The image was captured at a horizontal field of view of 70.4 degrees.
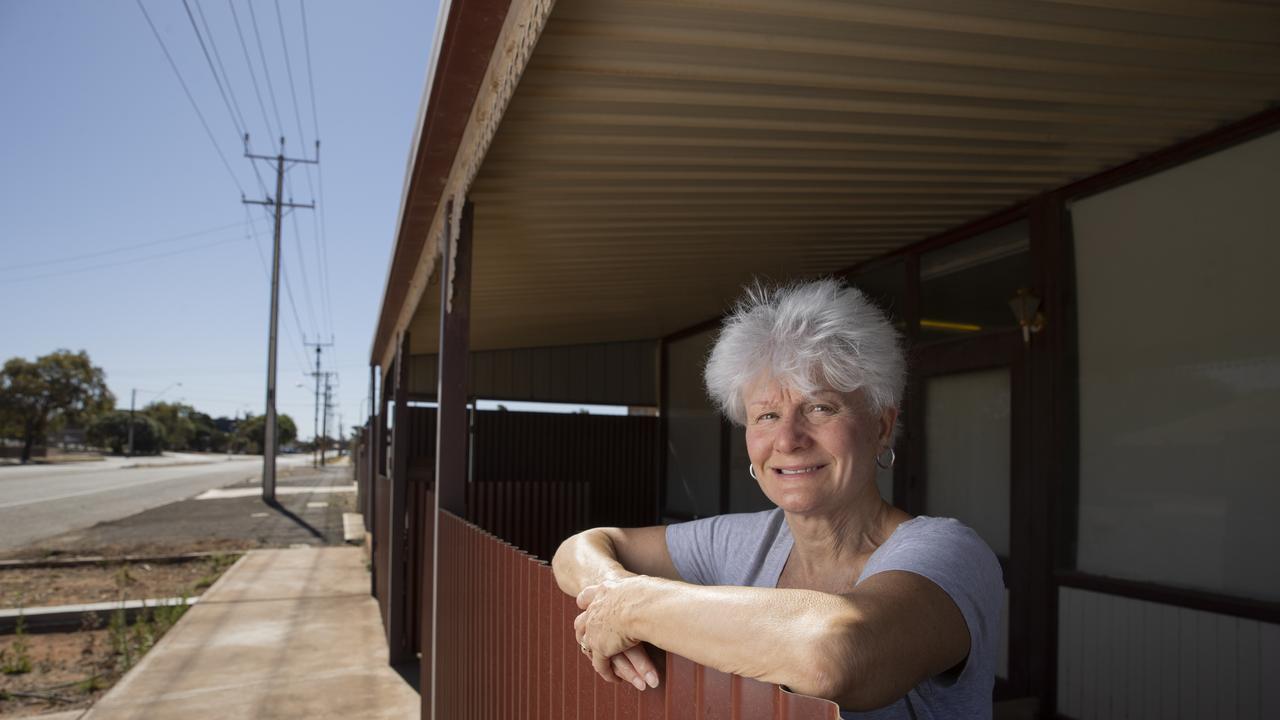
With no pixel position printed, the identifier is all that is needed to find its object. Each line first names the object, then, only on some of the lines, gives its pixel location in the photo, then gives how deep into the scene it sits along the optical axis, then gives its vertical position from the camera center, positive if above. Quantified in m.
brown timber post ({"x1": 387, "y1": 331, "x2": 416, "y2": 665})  6.46 -1.04
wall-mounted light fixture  4.52 +0.50
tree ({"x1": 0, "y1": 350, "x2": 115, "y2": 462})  55.38 +1.06
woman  1.02 -0.23
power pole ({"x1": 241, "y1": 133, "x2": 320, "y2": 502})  23.21 +1.03
